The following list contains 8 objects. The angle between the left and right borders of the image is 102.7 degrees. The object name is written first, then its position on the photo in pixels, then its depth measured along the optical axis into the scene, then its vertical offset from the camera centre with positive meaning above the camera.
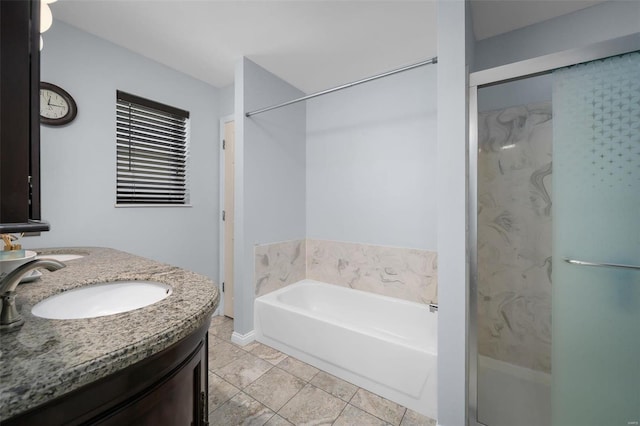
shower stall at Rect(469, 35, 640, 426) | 1.08 -0.10
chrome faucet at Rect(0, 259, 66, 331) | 0.60 -0.20
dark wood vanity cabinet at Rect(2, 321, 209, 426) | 0.46 -0.41
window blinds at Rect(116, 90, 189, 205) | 2.25 +0.56
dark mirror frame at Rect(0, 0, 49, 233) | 0.44 +0.18
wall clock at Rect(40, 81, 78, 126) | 1.78 +0.76
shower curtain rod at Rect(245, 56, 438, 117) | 1.46 +0.89
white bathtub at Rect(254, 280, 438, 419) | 1.60 -0.98
